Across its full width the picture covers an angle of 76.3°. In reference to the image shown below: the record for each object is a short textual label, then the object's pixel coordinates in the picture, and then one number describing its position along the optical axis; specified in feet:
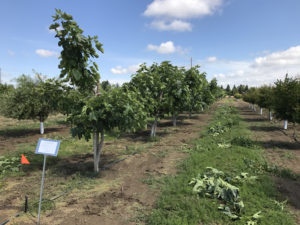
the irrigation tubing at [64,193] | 14.16
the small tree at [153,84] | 40.57
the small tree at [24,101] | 44.75
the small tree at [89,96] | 19.30
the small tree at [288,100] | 39.63
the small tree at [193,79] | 45.44
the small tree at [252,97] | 110.73
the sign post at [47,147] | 14.35
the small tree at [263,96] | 78.97
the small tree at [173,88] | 42.63
